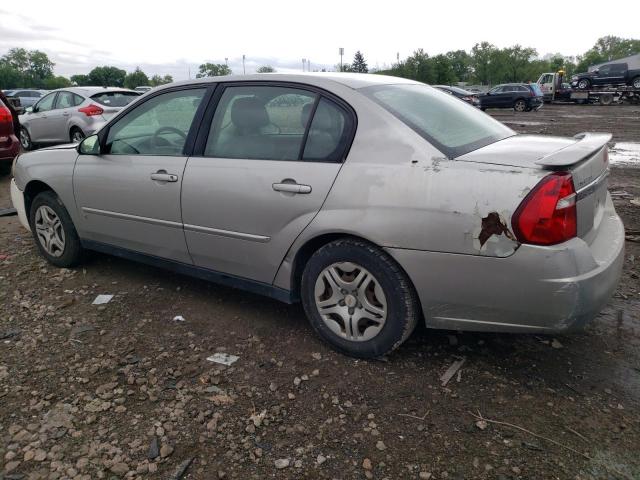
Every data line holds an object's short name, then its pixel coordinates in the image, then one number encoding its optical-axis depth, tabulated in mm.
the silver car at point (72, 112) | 10875
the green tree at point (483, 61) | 97812
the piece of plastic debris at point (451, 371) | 2789
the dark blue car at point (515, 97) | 27891
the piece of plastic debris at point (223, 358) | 3047
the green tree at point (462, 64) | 108625
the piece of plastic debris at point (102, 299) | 3887
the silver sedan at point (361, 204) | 2391
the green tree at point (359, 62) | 92438
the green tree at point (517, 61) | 94375
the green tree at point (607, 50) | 121312
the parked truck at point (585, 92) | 32656
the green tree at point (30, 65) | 110700
